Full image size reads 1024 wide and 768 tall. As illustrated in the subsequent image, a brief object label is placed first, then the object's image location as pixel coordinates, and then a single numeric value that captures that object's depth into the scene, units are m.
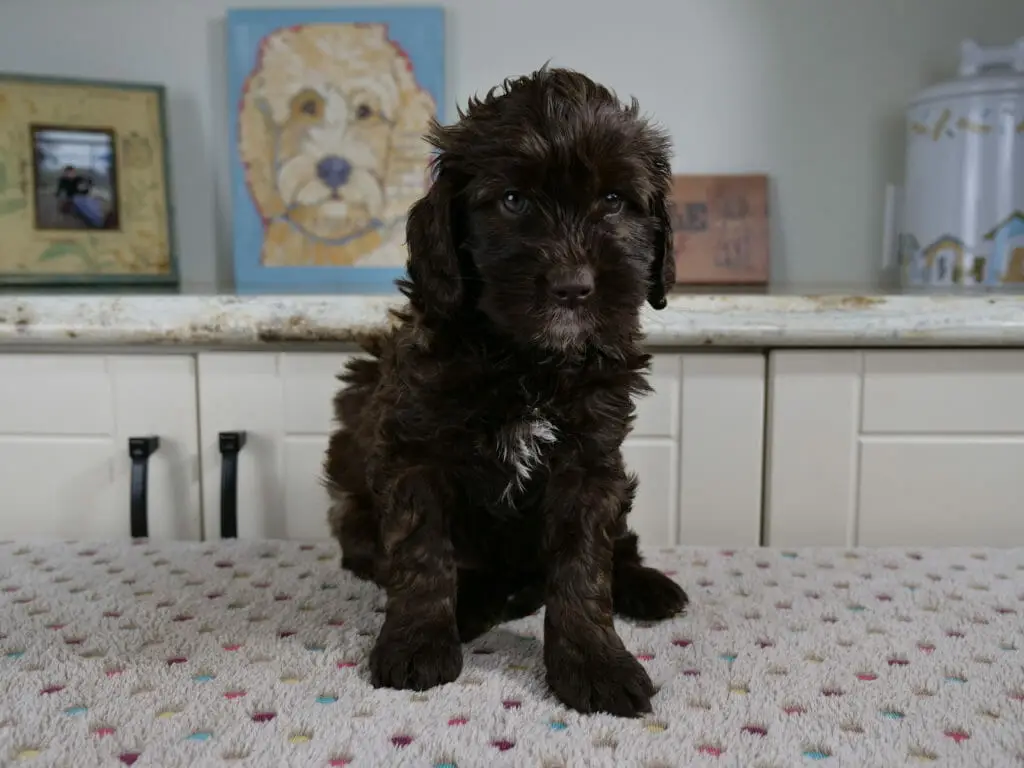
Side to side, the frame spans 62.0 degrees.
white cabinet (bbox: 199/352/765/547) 1.48
